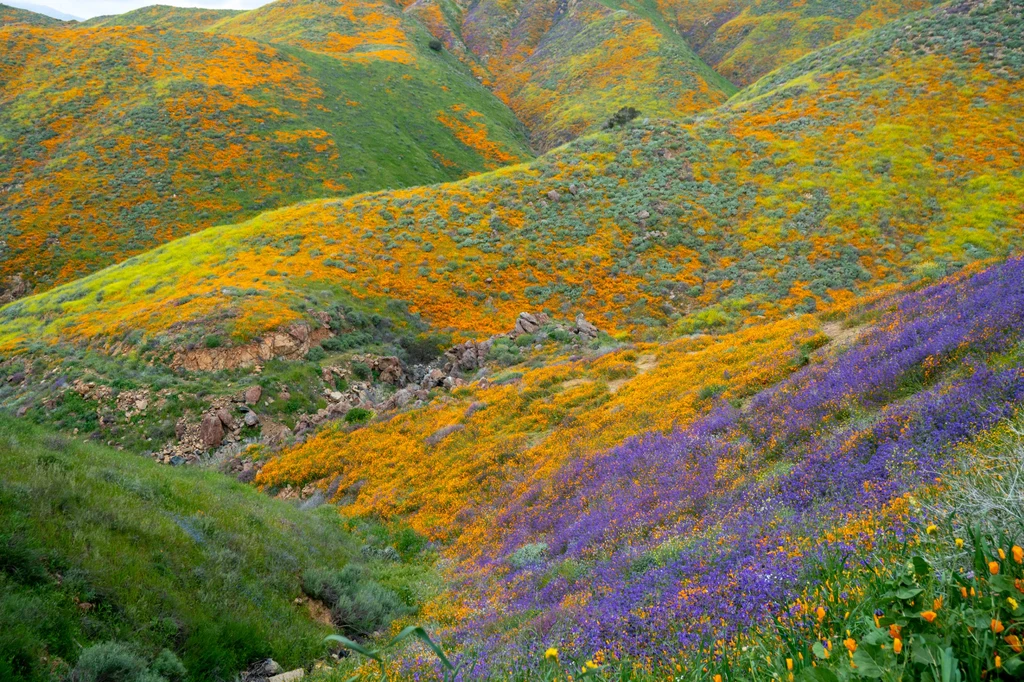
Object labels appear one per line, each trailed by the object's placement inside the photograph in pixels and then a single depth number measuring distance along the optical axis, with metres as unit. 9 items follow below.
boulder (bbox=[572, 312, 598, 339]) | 22.48
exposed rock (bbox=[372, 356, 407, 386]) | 22.62
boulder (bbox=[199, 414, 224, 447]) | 18.22
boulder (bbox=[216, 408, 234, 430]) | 18.80
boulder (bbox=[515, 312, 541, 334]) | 23.34
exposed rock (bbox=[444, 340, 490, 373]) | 21.31
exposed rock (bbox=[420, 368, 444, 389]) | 19.52
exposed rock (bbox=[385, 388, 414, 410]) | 18.09
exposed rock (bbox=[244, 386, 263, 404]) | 19.67
